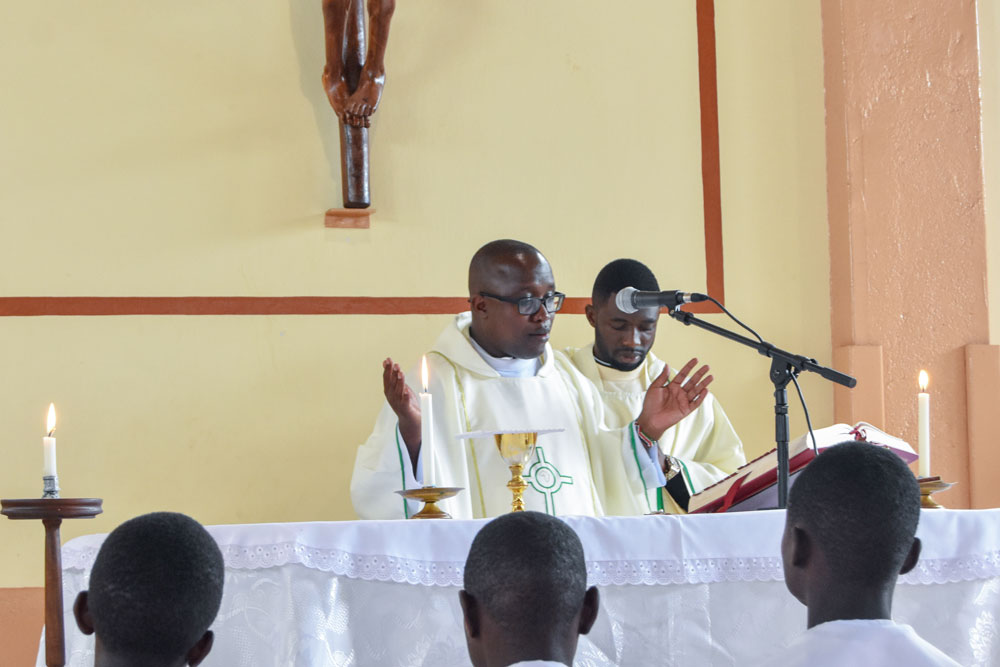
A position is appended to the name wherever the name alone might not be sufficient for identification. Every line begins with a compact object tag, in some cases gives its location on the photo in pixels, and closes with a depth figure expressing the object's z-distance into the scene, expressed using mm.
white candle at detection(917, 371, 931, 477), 6960
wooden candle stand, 5776
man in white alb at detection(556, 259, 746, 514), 9786
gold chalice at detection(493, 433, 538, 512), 6862
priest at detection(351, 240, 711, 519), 8338
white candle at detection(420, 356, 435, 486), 6469
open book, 6837
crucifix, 9965
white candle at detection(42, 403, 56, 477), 6154
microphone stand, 6368
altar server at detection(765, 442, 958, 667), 4243
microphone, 6648
